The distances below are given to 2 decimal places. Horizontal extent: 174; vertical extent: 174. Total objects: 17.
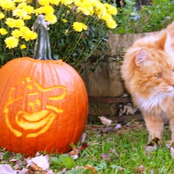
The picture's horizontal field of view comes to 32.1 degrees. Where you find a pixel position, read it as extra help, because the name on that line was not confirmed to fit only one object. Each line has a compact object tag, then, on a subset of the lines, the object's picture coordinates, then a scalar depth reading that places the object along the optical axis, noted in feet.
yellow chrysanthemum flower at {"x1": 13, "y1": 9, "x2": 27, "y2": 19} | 8.12
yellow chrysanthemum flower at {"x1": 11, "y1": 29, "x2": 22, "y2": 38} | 8.16
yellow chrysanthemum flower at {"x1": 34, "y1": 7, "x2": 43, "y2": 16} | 8.51
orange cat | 8.34
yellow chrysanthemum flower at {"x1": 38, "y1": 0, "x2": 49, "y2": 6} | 8.52
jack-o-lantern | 7.72
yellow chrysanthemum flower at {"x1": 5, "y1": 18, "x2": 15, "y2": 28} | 8.17
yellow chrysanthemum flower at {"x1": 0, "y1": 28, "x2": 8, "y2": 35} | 8.30
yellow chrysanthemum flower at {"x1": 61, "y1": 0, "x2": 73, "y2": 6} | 8.64
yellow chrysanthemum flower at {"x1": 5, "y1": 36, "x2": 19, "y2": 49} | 7.97
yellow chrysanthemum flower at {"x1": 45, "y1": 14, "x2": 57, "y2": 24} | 8.41
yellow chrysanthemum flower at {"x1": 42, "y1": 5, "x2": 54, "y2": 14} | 8.36
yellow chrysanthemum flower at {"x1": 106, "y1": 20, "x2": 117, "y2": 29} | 9.51
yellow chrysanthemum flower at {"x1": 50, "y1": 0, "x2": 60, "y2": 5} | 8.55
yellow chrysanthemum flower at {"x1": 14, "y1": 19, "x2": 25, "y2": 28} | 8.11
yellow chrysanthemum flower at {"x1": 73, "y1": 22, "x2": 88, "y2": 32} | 8.79
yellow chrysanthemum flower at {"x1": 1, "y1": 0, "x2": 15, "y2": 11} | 8.20
